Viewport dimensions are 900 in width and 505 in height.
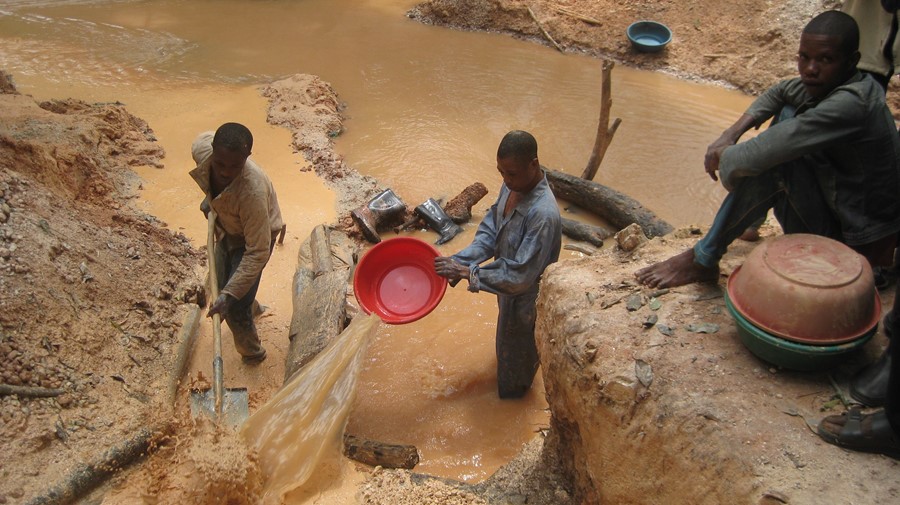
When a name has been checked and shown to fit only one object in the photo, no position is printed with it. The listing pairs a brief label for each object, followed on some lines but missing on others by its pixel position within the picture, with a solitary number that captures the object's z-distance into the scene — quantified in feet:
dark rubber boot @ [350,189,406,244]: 20.70
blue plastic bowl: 33.94
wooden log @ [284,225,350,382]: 14.20
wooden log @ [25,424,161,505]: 10.86
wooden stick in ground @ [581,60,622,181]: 21.56
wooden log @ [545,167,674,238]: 20.72
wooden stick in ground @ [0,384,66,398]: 11.82
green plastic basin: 7.85
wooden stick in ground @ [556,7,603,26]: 36.55
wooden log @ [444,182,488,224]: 22.00
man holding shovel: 11.75
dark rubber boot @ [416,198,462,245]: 21.39
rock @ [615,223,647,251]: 12.23
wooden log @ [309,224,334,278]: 17.22
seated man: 8.80
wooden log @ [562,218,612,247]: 21.39
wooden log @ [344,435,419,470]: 12.74
